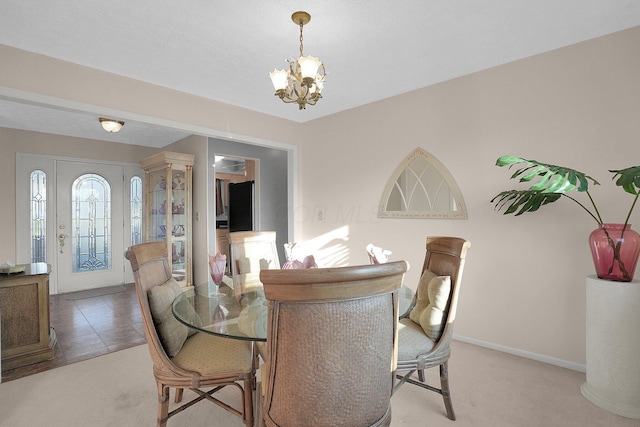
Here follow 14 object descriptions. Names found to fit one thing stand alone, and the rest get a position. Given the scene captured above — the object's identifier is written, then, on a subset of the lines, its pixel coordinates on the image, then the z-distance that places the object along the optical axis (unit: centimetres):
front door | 505
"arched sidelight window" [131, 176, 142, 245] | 570
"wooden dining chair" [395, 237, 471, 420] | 180
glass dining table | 157
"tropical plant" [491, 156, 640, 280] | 176
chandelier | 195
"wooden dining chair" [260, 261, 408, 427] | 100
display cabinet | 484
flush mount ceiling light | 386
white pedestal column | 196
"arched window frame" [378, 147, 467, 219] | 312
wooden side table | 259
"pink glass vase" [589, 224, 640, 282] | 200
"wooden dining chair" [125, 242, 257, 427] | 160
